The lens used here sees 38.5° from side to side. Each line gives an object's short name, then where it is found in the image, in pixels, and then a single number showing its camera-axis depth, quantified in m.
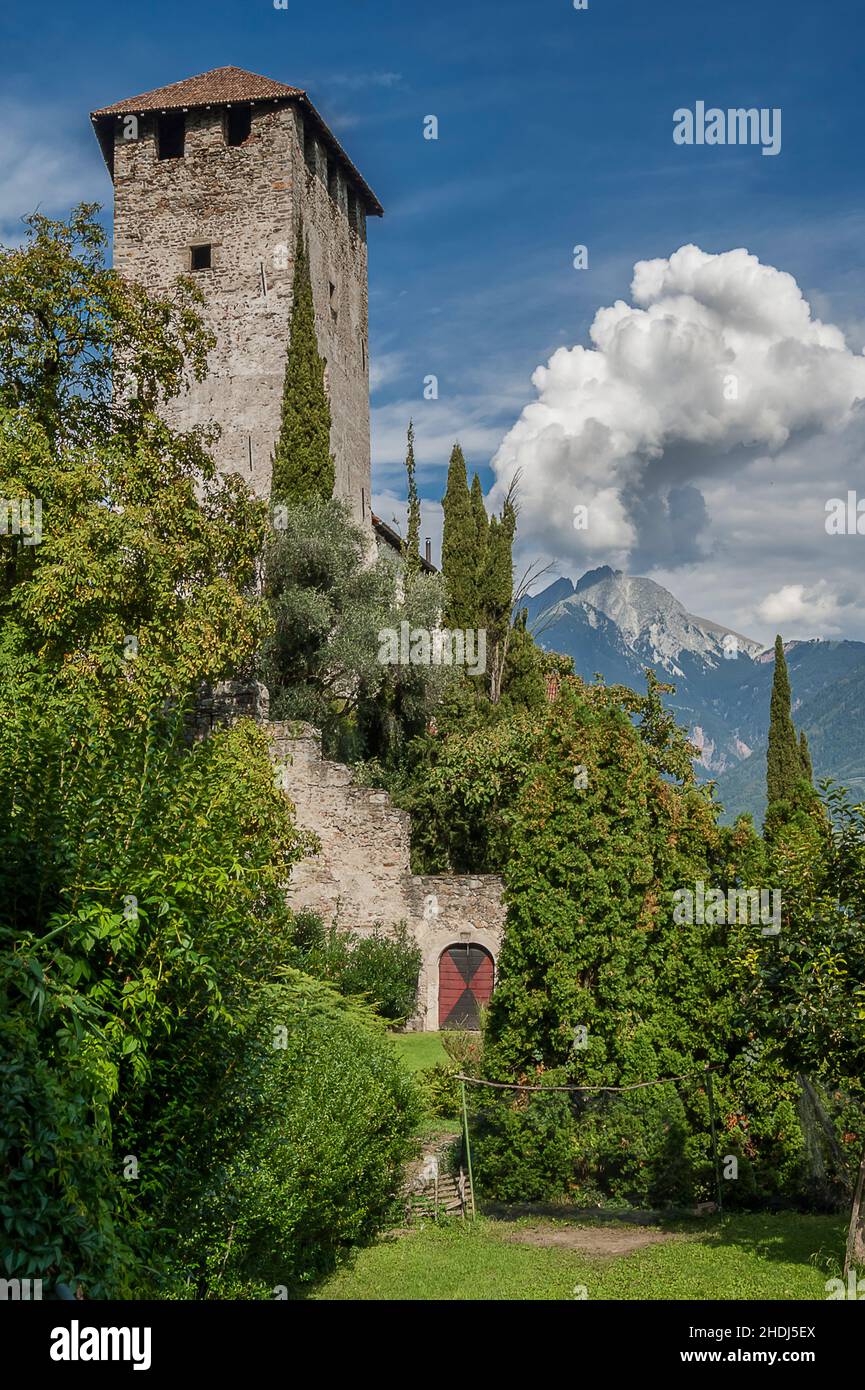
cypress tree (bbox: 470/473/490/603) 39.88
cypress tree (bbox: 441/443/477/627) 39.09
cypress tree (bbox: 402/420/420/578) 37.91
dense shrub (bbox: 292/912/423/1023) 26.08
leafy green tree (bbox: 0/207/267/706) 20.27
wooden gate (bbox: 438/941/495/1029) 28.44
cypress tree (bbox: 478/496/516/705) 39.06
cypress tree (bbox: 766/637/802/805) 56.34
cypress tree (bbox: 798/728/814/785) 57.26
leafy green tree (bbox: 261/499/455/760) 31.12
